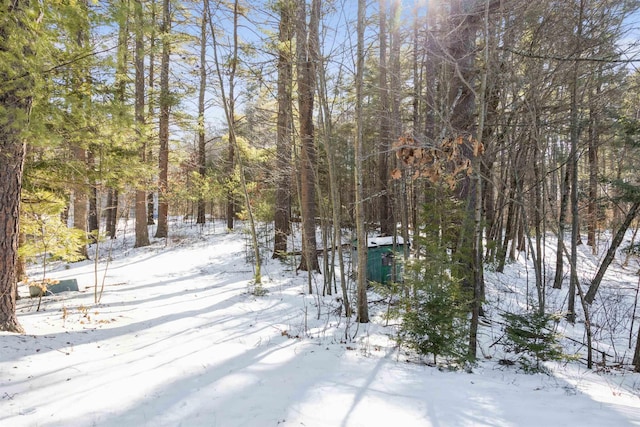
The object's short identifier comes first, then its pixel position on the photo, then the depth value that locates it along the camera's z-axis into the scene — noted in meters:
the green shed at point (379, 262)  8.04
